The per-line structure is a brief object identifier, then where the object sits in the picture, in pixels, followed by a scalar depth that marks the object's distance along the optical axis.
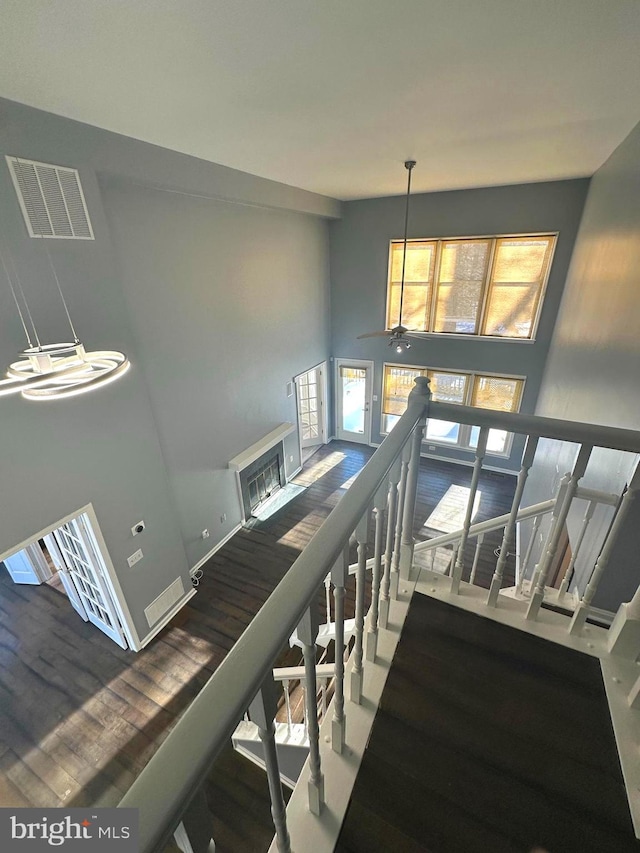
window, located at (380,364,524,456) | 6.52
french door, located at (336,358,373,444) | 7.64
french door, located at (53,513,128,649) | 3.37
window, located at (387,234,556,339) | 5.68
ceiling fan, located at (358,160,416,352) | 4.59
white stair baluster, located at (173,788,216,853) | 0.52
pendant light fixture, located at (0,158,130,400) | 1.58
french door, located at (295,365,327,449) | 7.33
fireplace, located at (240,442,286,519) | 5.65
